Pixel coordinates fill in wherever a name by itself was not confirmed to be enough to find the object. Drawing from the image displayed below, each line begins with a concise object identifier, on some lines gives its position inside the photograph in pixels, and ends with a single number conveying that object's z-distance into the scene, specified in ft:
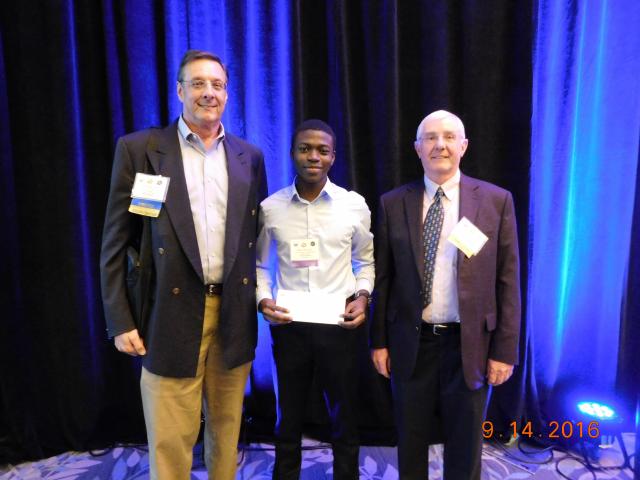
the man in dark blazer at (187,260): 5.12
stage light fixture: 7.61
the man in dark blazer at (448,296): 5.47
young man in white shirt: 5.91
